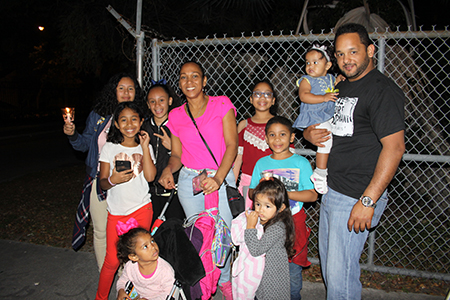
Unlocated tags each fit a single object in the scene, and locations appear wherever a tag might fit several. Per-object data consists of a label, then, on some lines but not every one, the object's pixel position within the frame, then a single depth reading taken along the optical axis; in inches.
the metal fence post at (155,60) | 152.3
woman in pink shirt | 114.4
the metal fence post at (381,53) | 126.8
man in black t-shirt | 79.5
